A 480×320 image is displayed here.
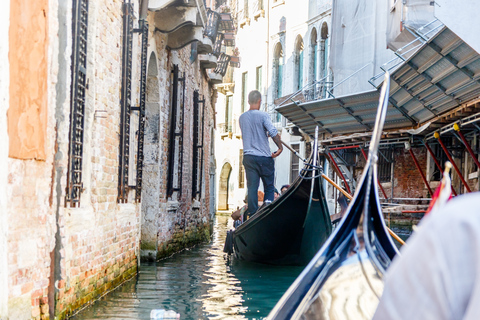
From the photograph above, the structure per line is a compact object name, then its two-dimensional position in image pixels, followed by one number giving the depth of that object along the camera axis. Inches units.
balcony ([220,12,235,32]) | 622.4
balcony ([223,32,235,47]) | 658.8
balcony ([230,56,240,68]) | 801.2
